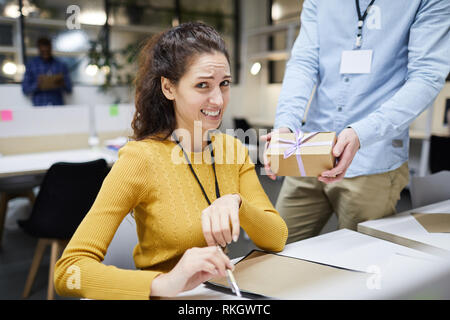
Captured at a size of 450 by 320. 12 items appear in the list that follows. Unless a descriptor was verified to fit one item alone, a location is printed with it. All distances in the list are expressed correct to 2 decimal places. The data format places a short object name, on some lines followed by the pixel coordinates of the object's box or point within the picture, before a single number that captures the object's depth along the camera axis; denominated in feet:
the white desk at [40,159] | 7.58
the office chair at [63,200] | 6.49
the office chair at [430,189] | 5.56
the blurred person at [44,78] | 16.70
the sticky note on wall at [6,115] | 9.27
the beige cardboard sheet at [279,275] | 2.79
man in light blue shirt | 4.00
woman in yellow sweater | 2.69
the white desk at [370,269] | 2.75
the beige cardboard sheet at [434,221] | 4.14
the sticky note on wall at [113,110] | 10.90
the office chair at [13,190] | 9.07
